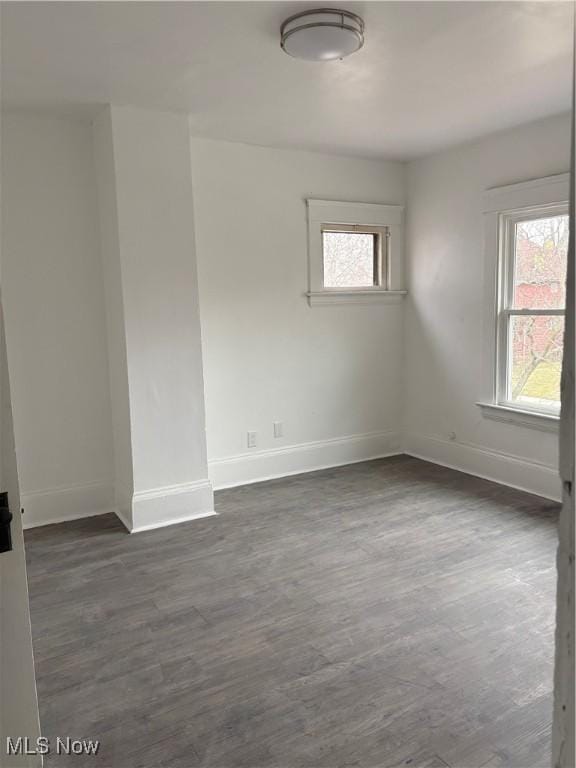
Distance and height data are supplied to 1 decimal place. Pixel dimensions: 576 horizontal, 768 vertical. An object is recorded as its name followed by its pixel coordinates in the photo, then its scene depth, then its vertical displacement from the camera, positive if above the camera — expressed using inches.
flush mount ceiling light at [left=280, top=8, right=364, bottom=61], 90.6 +44.6
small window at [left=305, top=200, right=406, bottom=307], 183.5 +18.9
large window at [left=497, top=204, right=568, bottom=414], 155.3 -0.6
